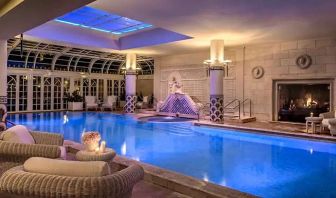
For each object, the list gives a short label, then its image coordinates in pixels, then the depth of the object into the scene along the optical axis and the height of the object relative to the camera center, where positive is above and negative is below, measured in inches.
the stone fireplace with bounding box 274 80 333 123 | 395.5 -5.1
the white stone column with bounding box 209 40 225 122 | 394.3 +22.1
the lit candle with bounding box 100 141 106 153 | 139.2 -26.7
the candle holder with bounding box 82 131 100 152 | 137.7 -22.8
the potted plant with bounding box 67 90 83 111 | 646.0 -18.0
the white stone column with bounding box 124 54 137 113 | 567.2 +11.8
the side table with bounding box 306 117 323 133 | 311.4 -29.0
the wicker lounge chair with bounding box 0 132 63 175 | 117.9 -25.1
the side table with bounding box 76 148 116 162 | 131.0 -29.6
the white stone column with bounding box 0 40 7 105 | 284.5 +23.9
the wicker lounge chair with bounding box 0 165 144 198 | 69.3 -23.3
